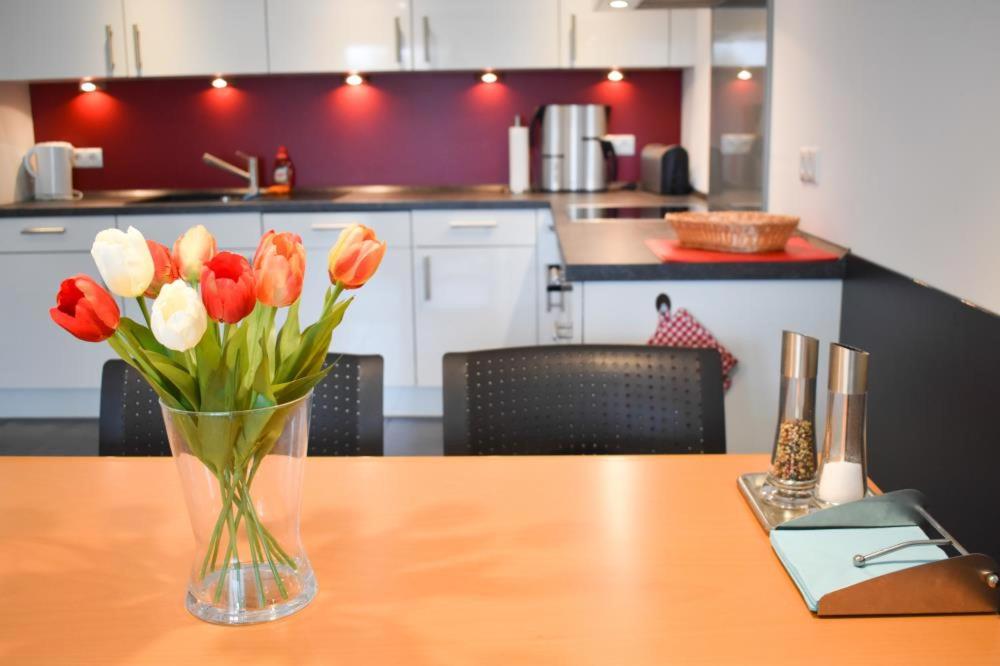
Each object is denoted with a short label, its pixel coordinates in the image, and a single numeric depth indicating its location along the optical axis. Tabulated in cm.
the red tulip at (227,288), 94
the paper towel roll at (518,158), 456
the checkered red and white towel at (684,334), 250
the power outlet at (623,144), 475
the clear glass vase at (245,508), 103
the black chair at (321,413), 171
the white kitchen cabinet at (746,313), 255
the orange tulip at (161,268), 104
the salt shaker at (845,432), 121
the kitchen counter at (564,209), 253
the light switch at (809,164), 280
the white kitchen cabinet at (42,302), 422
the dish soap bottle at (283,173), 469
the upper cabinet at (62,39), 429
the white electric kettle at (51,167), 454
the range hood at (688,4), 292
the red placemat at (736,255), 254
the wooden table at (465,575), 101
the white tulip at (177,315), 92
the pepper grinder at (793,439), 129
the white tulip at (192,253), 103
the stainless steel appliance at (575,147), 452
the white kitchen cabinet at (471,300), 423
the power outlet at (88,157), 480
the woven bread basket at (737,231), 259
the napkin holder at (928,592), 104
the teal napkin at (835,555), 110
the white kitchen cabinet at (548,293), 416
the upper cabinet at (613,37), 427
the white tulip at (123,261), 95
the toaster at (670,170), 433
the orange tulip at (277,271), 98
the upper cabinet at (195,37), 429
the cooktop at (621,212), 360
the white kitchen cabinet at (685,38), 430
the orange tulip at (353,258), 104
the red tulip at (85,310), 95
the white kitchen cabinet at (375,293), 421
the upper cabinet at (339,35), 428
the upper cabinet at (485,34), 427
